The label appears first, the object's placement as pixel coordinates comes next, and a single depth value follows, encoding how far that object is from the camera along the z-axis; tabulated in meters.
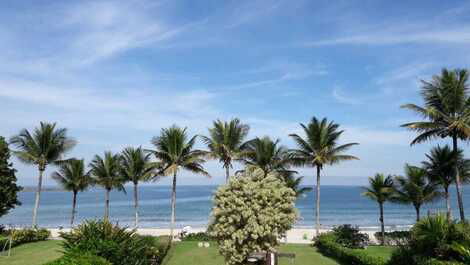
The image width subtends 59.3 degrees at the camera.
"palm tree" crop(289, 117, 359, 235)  30.91
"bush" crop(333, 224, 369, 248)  26.68
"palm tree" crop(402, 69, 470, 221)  23.30
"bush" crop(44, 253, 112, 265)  10.48
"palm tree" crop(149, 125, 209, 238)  31.52
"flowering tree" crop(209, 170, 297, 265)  16.64
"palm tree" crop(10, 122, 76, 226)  33.19
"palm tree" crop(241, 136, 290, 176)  32.09
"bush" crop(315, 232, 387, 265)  17.84
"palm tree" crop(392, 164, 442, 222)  30.28
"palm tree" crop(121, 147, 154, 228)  36.12
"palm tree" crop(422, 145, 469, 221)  29.40
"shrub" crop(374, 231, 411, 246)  30.27
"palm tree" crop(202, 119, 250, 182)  32.38
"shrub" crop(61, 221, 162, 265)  12.81
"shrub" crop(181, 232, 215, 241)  30.55
